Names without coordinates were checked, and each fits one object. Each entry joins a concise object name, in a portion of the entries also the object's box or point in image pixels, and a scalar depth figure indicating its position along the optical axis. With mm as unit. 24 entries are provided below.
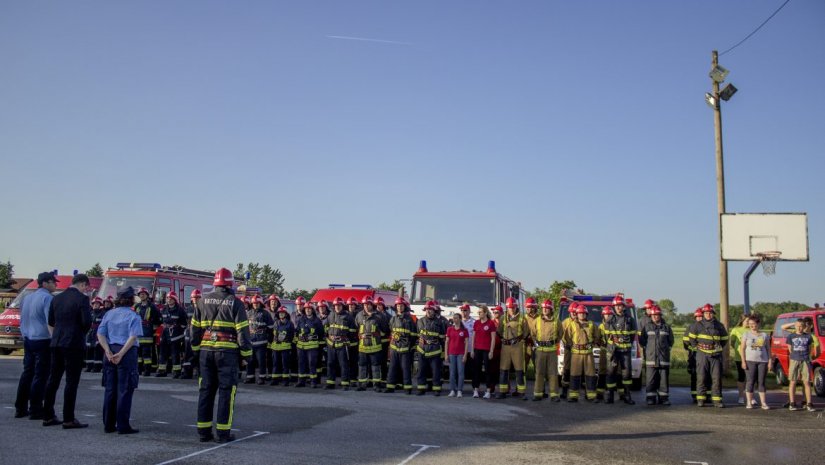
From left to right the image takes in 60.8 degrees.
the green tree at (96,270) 71500
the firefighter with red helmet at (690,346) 13727
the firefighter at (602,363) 13969
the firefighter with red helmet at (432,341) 14625
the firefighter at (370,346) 15031
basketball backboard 20125
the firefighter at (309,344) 15508
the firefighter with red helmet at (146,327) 16406
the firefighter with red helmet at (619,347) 13688
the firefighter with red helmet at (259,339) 15680
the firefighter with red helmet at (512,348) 14266
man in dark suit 9328
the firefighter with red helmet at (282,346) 15688
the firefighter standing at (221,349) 8516
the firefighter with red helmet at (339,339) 15375
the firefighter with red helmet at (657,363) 13516
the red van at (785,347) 15185
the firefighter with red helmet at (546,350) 14047
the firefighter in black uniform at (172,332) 16672
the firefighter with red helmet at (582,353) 13766
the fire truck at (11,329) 21641
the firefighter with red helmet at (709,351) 13297
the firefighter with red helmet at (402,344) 14703
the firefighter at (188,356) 16375
